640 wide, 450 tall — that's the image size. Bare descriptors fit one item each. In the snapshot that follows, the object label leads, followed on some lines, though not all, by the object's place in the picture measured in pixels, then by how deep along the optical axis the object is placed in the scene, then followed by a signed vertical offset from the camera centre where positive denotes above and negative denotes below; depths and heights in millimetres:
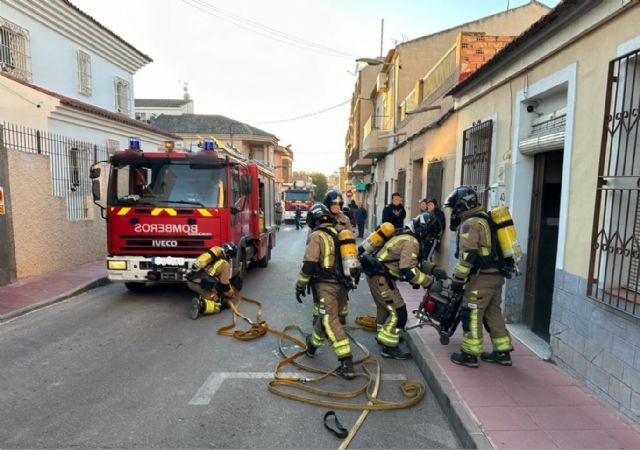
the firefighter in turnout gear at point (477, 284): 3953 -917
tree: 76388 +2155
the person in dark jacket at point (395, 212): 9477 -482
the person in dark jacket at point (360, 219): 16616 -1135
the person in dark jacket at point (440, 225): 7793 -610
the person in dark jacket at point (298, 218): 23281 -1662
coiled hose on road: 3410 -1847
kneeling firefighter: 5938 -1360
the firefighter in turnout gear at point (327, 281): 4008 -947
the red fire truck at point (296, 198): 26828 -505
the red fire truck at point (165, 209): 6312 -337
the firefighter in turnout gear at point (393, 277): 4319 -945
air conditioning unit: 16656 +4759
